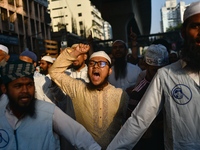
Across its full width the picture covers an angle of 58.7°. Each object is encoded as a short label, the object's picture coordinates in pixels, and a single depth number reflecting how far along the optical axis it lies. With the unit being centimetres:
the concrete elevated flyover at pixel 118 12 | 994
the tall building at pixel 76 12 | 5016
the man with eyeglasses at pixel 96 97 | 177
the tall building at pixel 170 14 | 7538
